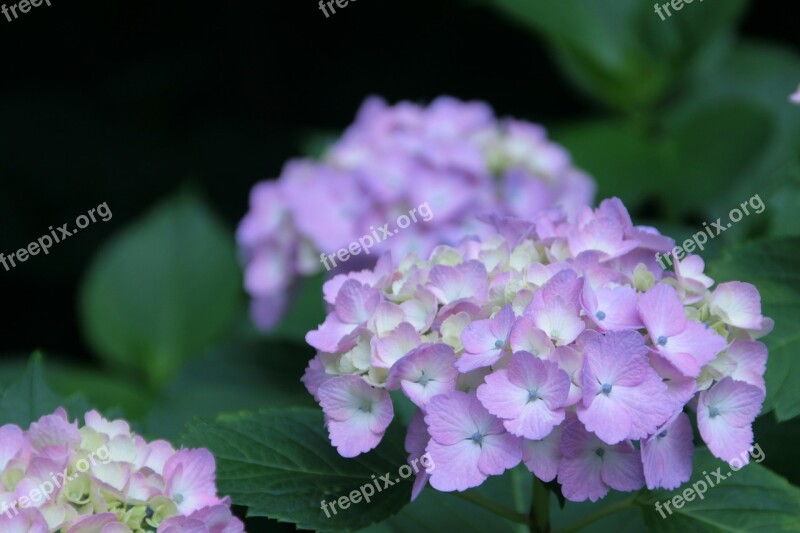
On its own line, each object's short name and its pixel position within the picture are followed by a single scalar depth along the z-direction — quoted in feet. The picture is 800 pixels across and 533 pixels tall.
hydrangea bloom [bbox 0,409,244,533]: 3.65
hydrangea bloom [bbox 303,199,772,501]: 3.62
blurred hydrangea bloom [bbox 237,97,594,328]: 4.84
